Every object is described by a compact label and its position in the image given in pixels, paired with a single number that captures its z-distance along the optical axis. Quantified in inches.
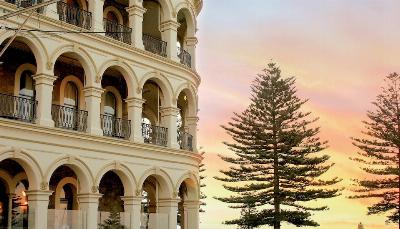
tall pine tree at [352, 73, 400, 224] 1635.1
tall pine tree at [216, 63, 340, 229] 1517.0
